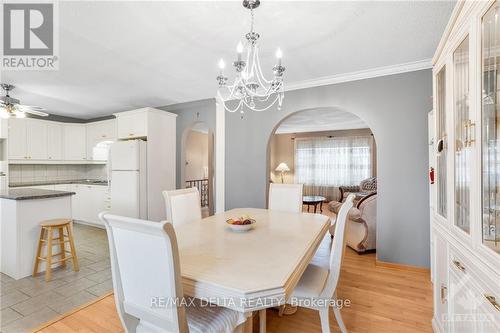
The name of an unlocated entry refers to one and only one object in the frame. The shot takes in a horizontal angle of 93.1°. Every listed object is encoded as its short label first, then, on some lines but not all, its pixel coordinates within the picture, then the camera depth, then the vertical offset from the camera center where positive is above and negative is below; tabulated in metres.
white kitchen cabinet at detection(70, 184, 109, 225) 4.61 -0.68
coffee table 5.69 -0.83
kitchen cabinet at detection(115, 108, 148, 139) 4.02 +0.76
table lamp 8.23 -0.06
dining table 0.97 -0.50
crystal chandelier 1.60 +0.65
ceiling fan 3.03 +0.78
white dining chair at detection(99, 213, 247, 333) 0.97 -0.53
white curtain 7.40 +0.19
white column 3.98 +0.17
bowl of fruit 1.80 -0.44
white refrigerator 3.88 -0.18
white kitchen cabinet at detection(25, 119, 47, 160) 4.53 +0.57
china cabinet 1.02 -0.02
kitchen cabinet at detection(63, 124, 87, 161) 5.14 +0.57
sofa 3.39 -0.85
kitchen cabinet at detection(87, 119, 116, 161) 4.98 +0.64
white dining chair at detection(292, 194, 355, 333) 1.48 -0.78
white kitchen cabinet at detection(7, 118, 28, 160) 4.26 +0.52
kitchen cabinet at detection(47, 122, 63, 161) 4.84 +0.55
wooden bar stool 2.59 -0.85
